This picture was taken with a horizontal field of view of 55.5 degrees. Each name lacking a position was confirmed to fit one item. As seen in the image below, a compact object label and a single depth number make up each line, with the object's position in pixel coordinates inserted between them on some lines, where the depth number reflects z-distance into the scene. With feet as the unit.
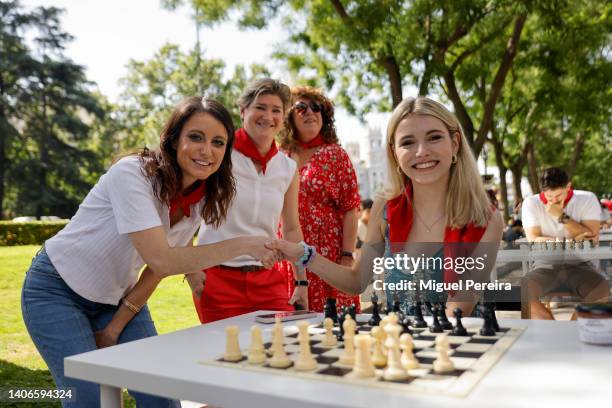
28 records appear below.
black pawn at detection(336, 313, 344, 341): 6.43
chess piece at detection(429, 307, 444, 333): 6.59
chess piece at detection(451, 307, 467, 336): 6.32
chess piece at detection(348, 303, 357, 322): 7.22
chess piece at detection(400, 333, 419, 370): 4.93
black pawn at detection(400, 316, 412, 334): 6.51
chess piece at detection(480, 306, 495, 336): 6.26
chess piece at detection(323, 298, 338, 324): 7.55
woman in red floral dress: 12.05
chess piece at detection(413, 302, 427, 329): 6.95
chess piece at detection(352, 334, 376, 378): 4.74
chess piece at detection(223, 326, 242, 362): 5.44
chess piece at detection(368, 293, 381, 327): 7.11
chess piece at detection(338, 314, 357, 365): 5.21
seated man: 17.61
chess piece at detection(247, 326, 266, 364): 5.31
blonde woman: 8.64
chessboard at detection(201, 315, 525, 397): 4.45
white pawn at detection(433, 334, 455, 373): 4.77
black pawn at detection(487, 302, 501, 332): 6.38
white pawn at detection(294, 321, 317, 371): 5.02
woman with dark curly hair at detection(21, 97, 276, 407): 7.46
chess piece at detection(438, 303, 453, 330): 6.66
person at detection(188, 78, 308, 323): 10.05
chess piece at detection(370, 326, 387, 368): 5.06
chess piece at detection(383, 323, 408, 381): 4.60
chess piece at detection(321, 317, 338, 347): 6.07
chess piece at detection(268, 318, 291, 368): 5.14
